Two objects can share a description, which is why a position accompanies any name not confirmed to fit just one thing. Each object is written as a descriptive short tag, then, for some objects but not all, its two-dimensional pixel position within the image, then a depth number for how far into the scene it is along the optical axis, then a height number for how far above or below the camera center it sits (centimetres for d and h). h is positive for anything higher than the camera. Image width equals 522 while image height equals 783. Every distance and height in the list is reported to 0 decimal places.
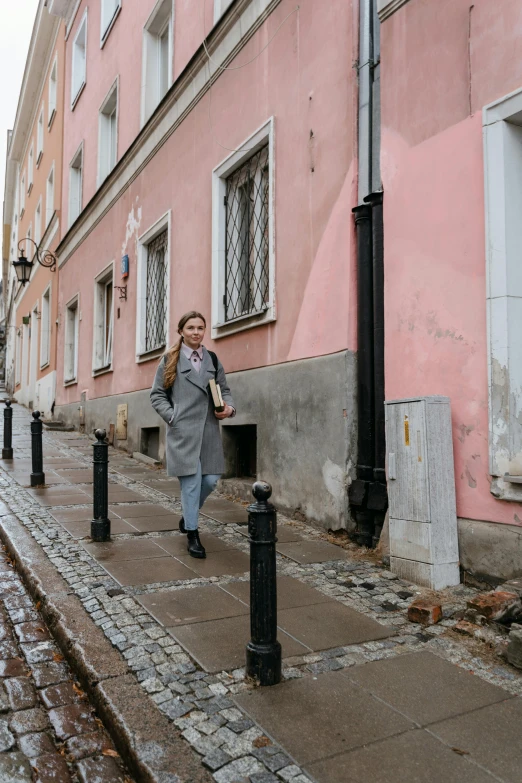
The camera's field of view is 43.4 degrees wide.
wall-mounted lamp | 1622 +382
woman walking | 500 +1
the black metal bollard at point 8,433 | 1034 -25
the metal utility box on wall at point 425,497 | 421 -52
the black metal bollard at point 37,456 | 794 -46
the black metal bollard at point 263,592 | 282 -76
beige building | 1845 +731
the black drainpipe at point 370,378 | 518 +33
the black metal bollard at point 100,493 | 534 -61
